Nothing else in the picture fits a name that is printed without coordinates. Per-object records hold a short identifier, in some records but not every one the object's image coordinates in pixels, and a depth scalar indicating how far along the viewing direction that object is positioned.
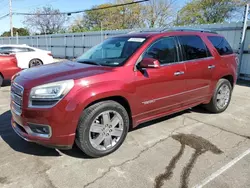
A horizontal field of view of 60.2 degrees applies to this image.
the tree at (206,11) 30.62
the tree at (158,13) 34.37
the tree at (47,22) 43.50
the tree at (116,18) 37.09
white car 9.50
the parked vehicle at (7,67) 7.76
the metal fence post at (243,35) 8.67
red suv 2.71
